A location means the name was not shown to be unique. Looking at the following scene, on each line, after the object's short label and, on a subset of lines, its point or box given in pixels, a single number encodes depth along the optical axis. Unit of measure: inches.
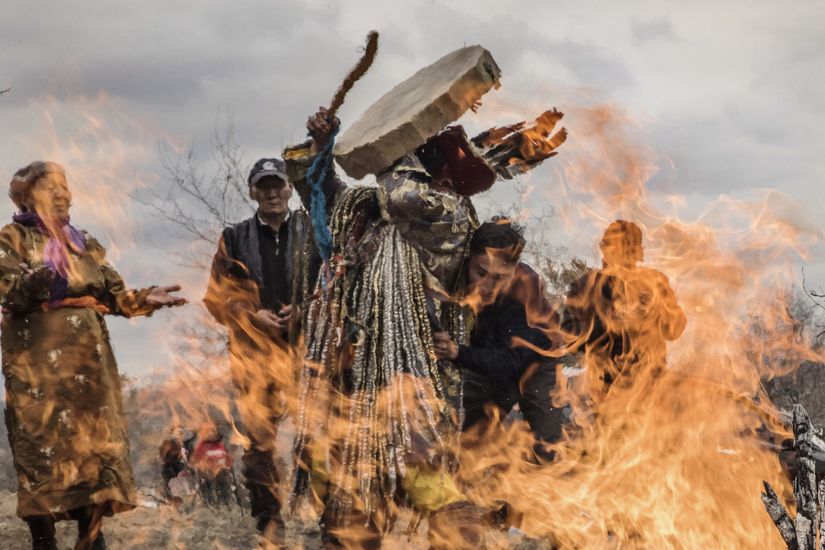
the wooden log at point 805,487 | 127.3
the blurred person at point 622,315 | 214.1
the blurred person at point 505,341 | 175.5
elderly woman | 179.2
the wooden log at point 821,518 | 127.1
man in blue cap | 206.7
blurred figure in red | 451.2
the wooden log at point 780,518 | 127.9
